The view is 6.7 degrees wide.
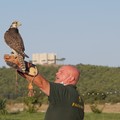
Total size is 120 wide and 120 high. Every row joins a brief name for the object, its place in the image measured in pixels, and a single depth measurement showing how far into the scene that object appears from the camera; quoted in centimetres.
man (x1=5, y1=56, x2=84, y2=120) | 1008
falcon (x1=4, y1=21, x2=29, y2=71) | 859
